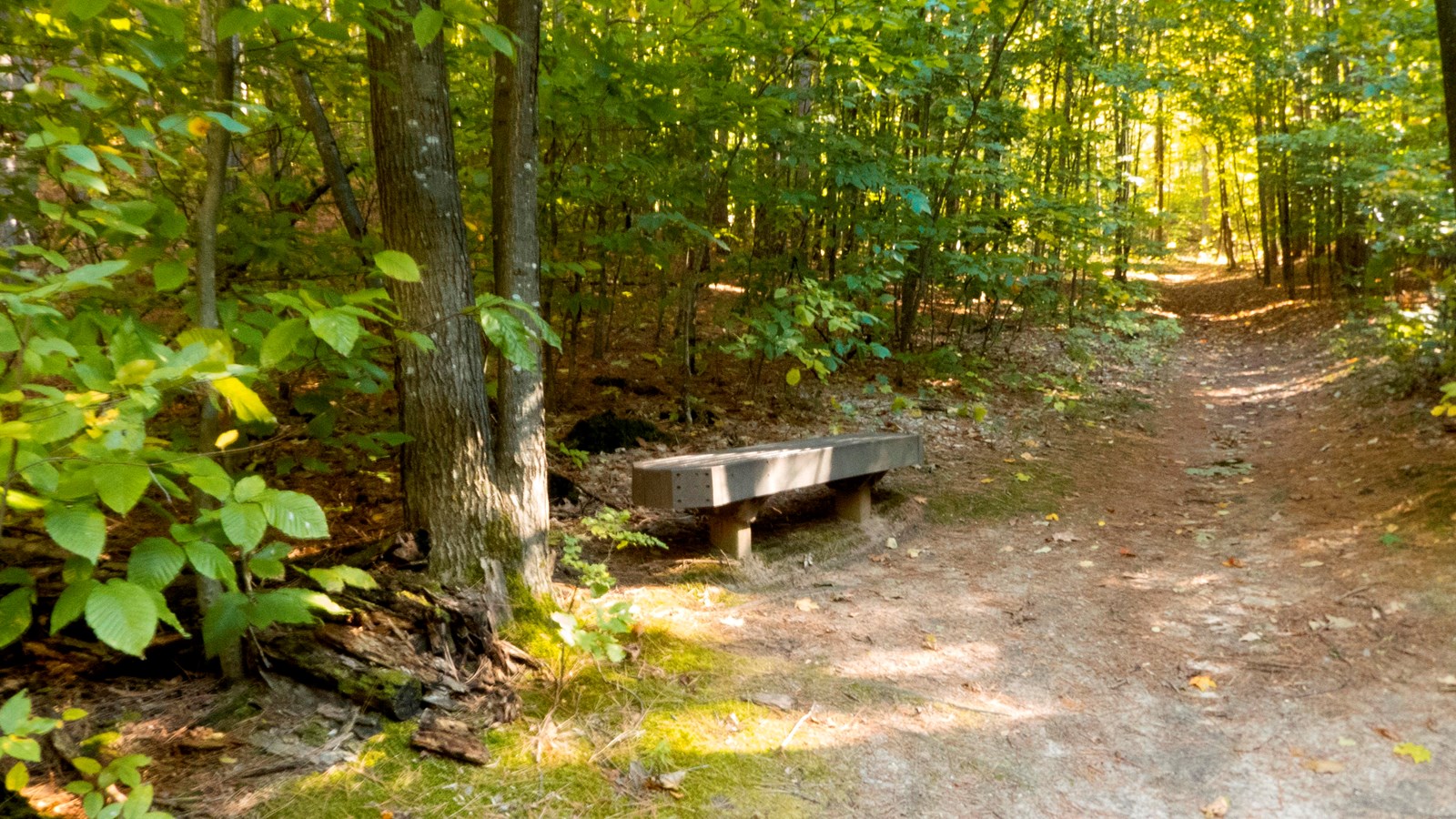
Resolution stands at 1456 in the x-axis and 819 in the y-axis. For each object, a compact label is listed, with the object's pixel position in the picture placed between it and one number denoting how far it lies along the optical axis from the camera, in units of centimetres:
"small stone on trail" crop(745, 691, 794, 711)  362
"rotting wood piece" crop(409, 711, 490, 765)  292
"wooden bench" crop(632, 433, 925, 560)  471
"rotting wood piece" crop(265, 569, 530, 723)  304
